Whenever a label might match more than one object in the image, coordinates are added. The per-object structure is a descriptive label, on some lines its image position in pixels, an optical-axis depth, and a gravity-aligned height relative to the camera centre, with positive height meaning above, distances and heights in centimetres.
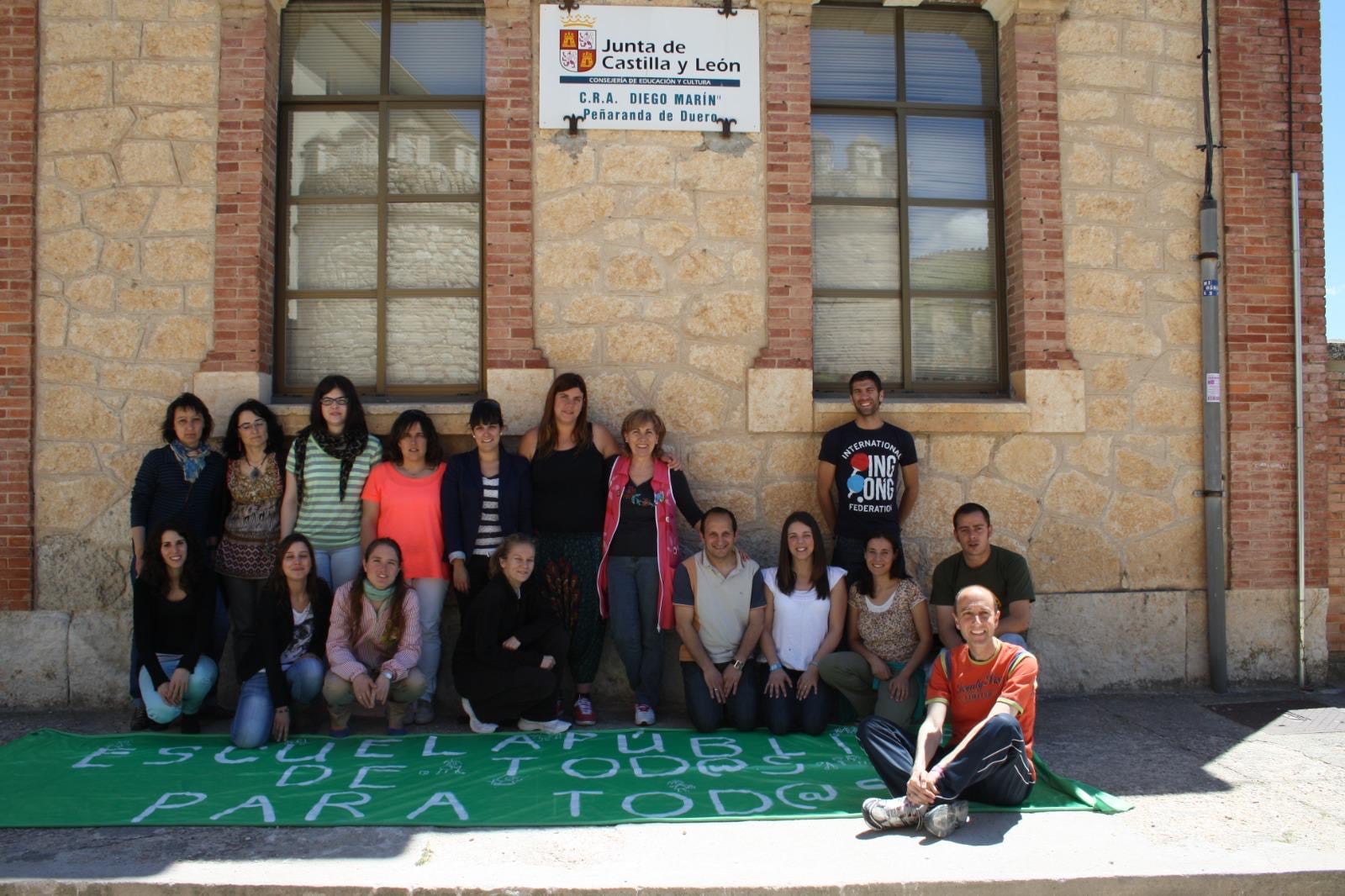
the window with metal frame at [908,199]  679 +183
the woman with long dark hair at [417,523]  570 -29
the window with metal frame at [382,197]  661 +181
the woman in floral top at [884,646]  542 -96
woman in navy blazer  567 -18
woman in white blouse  545 -81
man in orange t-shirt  399 -111
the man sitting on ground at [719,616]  552 -81
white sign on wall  638 +254
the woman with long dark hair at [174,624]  536 -81
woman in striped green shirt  571 -4
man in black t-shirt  598 -1
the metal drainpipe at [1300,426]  649 +27
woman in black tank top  580 -30
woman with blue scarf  568 -6
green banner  420 -141
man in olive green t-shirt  550 -59
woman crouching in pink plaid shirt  530 -89
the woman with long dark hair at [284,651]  524 -95
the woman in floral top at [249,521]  571 -28
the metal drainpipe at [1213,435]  641 +22
